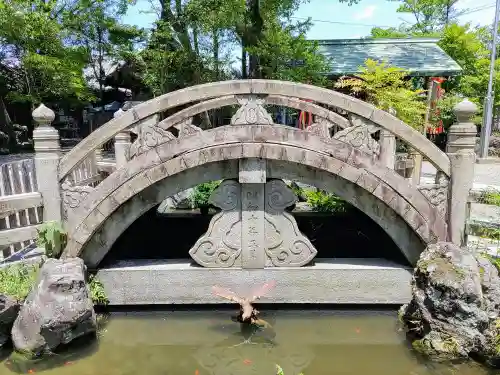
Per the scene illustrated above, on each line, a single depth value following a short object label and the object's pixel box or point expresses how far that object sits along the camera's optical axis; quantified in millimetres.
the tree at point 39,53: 14500
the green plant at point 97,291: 5734
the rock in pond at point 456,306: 4625
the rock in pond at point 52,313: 4707
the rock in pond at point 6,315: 4836
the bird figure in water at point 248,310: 5406
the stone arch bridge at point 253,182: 5309
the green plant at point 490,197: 5293
